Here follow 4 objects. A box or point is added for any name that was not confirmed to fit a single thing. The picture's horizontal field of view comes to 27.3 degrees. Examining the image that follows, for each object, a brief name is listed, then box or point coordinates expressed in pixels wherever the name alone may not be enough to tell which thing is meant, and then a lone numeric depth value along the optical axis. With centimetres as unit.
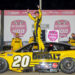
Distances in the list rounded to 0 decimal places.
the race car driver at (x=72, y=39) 899
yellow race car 504
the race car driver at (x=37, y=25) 627
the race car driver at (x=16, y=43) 802
